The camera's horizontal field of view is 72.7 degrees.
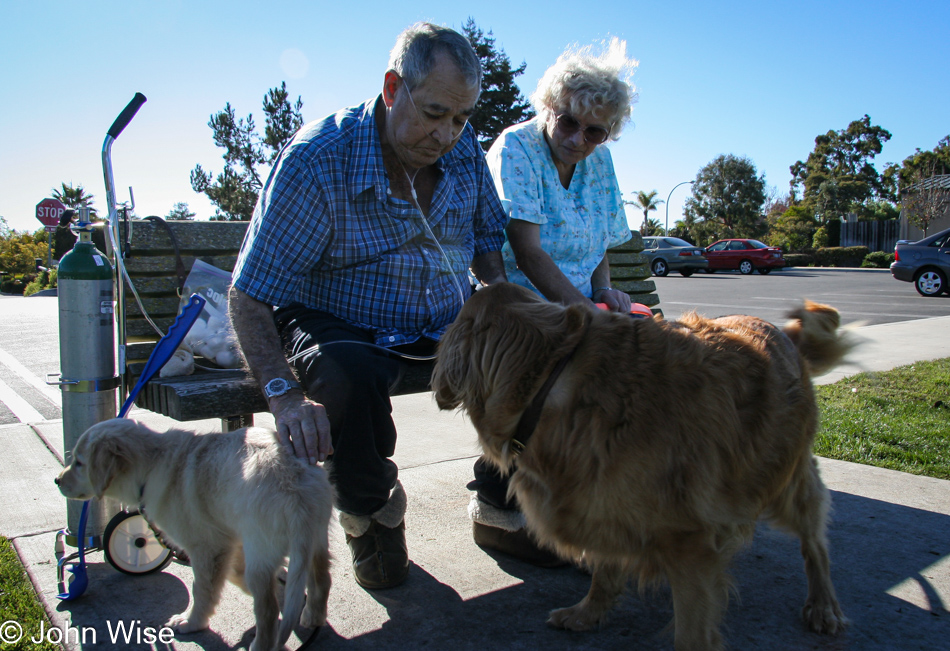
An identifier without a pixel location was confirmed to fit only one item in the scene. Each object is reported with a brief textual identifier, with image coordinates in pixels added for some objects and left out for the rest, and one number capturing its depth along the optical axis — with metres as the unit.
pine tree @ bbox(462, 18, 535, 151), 34.22
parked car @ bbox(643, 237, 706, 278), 28.55
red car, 29.58
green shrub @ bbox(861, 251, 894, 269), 33.53
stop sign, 18.62
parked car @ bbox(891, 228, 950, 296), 16.95
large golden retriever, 1.97
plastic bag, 3.13
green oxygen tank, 2.60
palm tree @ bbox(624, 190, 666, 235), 70.88
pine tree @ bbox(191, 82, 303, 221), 31.77
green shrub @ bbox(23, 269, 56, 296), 30.40
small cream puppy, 2.01
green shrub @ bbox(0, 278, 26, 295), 32.12
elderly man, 2.37
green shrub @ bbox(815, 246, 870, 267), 36.88
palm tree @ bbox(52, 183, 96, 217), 52.12
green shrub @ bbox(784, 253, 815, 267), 37.16
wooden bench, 2.50
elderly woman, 3.05
